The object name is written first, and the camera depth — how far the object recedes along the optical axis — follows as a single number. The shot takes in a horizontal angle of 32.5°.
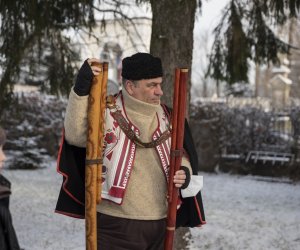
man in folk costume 2.49
